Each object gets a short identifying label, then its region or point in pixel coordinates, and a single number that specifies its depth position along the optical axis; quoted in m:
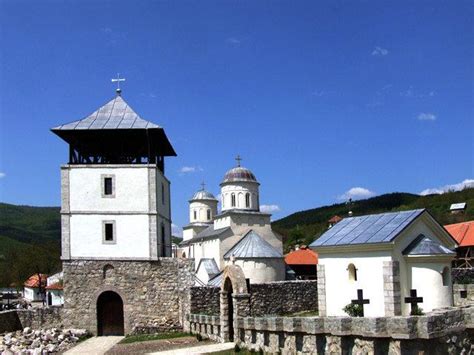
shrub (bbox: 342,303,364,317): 17.98
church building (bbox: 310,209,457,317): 18.14
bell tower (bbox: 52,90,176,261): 23.72
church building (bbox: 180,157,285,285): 36.97
